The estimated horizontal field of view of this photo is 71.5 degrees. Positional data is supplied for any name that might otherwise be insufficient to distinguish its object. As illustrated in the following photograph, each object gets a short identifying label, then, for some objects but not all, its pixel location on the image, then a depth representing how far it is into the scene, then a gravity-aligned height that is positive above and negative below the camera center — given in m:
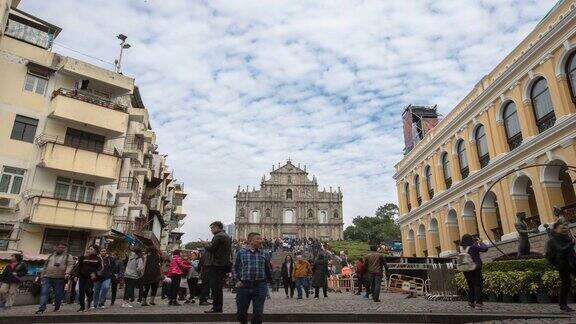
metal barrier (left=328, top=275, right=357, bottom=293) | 20.58 +0.15
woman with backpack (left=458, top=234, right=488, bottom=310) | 8.15 +0.41
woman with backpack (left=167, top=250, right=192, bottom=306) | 10.91 +0.33
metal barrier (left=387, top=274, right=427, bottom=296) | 14.81 +0.06
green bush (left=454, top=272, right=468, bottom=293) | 10.98 +0.11
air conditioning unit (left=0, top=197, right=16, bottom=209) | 17.69 +3.41
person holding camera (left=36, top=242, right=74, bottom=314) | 9.49 +0.25
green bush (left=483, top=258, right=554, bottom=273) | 9.76 +0.56
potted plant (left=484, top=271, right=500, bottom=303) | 10.56 +0.04
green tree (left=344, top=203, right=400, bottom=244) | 84.53 +12.83
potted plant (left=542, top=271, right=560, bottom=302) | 9.20 +0.11
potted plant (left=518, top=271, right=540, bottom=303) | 9.67 +0.04
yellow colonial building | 15.34 +6.52
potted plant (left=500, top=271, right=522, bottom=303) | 10.02 +0.06
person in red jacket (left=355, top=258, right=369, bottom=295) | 15.12 +0.48
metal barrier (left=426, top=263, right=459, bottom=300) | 11.47 +0.08
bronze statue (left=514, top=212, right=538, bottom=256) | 12.52 +1.38
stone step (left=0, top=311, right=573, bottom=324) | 6.65 -0.57
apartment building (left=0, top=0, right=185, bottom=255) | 18.30 +6.88
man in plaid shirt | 5.74 +0.00
